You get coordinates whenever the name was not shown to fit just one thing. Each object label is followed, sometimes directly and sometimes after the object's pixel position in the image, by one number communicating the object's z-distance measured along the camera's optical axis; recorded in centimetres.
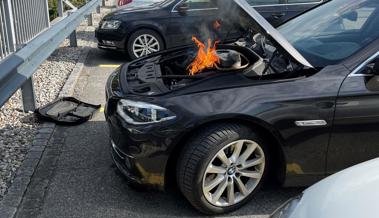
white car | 205
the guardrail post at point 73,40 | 963
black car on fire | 341
